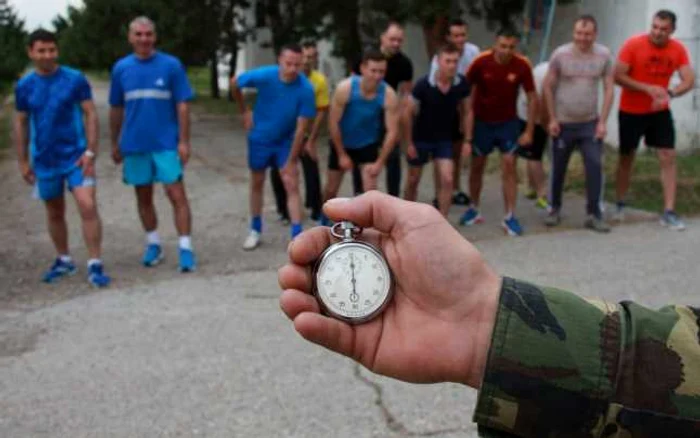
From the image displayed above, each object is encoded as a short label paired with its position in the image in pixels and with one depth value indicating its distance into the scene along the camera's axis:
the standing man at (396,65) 10.05
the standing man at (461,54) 10.23
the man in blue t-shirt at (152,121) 7.89
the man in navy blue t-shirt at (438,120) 9.09
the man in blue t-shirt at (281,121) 8.58
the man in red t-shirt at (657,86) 8.95
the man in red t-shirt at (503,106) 9.19
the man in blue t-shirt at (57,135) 7.51
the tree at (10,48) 27.92
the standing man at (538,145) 9.95
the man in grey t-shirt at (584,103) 8.98
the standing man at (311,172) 9.98
